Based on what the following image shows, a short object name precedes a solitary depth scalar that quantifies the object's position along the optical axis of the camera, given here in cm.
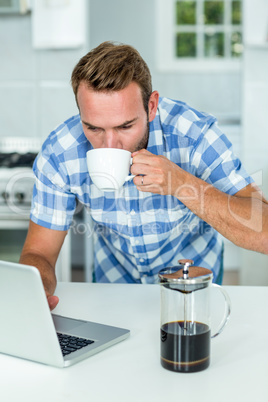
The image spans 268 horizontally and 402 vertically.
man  121
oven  226
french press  76
